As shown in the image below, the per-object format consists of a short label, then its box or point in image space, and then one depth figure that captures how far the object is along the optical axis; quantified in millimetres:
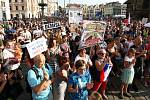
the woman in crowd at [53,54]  2583
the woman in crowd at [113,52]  3476
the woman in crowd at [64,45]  3290
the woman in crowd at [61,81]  2203
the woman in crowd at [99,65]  2788
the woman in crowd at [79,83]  2125
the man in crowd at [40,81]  1950
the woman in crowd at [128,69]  3112
